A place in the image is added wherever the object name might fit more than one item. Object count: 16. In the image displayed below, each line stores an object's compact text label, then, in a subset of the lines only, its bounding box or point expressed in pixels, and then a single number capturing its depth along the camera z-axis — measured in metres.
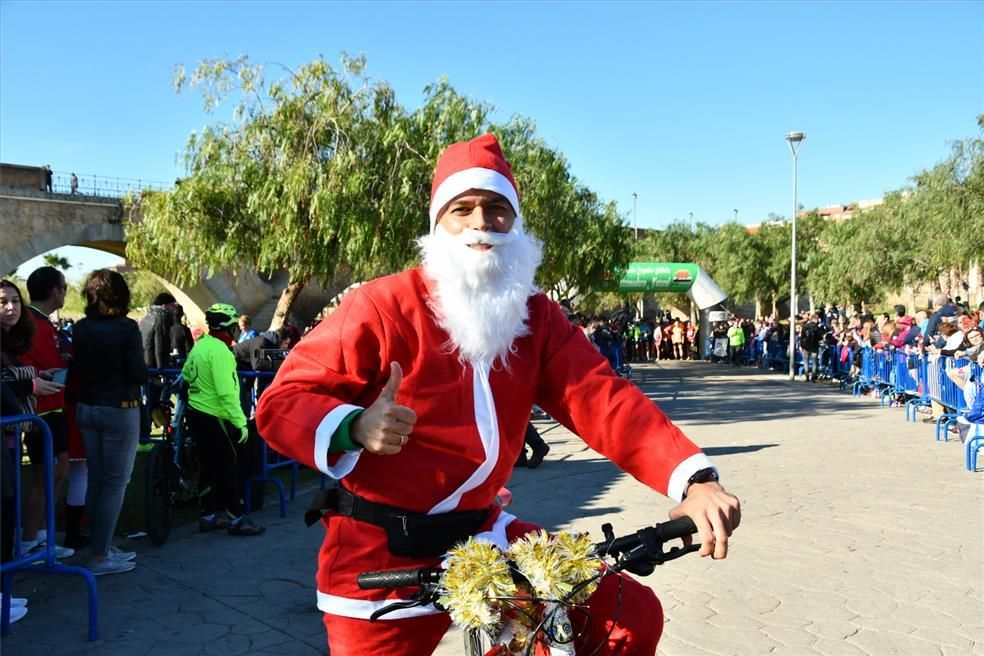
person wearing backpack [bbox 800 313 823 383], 23.61
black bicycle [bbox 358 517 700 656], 2.01
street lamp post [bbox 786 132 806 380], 24.55
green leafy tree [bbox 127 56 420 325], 14.09
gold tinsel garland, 1.94
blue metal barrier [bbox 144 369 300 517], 7.59
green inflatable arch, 33.16
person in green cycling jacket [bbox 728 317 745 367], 30.50
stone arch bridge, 27.67
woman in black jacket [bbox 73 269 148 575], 5.65
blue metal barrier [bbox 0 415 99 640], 4.52
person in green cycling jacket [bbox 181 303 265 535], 6.78
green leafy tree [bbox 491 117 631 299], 22.55
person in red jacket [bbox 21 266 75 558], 5.65
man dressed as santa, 2.21
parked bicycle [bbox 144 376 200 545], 6.47
